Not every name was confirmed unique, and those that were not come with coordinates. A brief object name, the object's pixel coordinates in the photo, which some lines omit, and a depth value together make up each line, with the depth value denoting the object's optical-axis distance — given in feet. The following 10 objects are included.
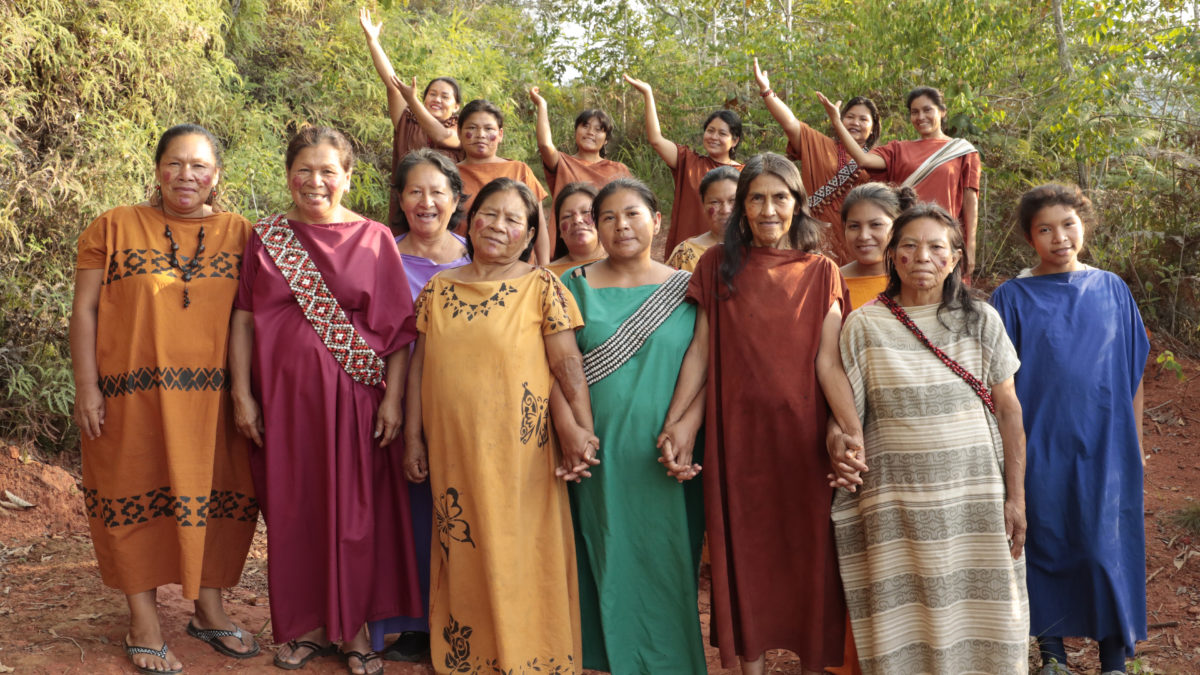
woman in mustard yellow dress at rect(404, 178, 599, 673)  9.34
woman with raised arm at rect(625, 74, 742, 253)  17.98
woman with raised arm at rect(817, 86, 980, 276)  17.29
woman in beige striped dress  8.91
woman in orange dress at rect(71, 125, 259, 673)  10.03
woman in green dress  9.52
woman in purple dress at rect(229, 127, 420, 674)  10.02
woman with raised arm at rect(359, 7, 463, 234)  16.69
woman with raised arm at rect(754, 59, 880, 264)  18.21
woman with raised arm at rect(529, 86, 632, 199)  18.15
